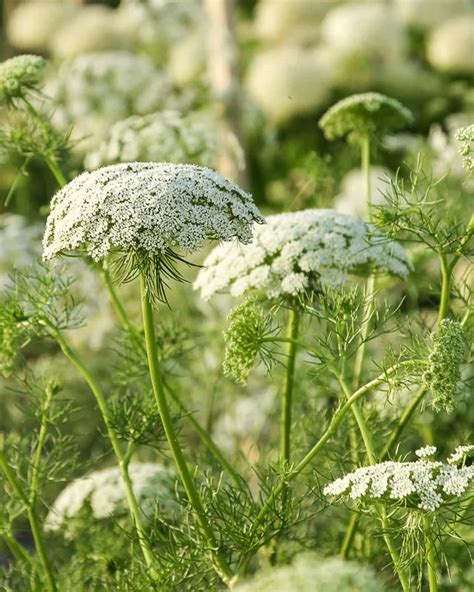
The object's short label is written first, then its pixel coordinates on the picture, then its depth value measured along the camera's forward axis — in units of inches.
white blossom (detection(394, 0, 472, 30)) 938.1
